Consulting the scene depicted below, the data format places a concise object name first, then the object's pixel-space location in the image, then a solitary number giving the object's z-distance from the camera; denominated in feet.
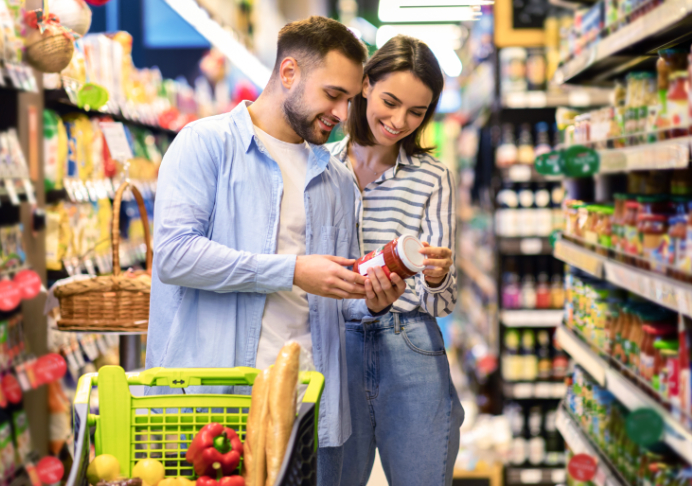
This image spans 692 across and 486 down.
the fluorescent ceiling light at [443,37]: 29.89
